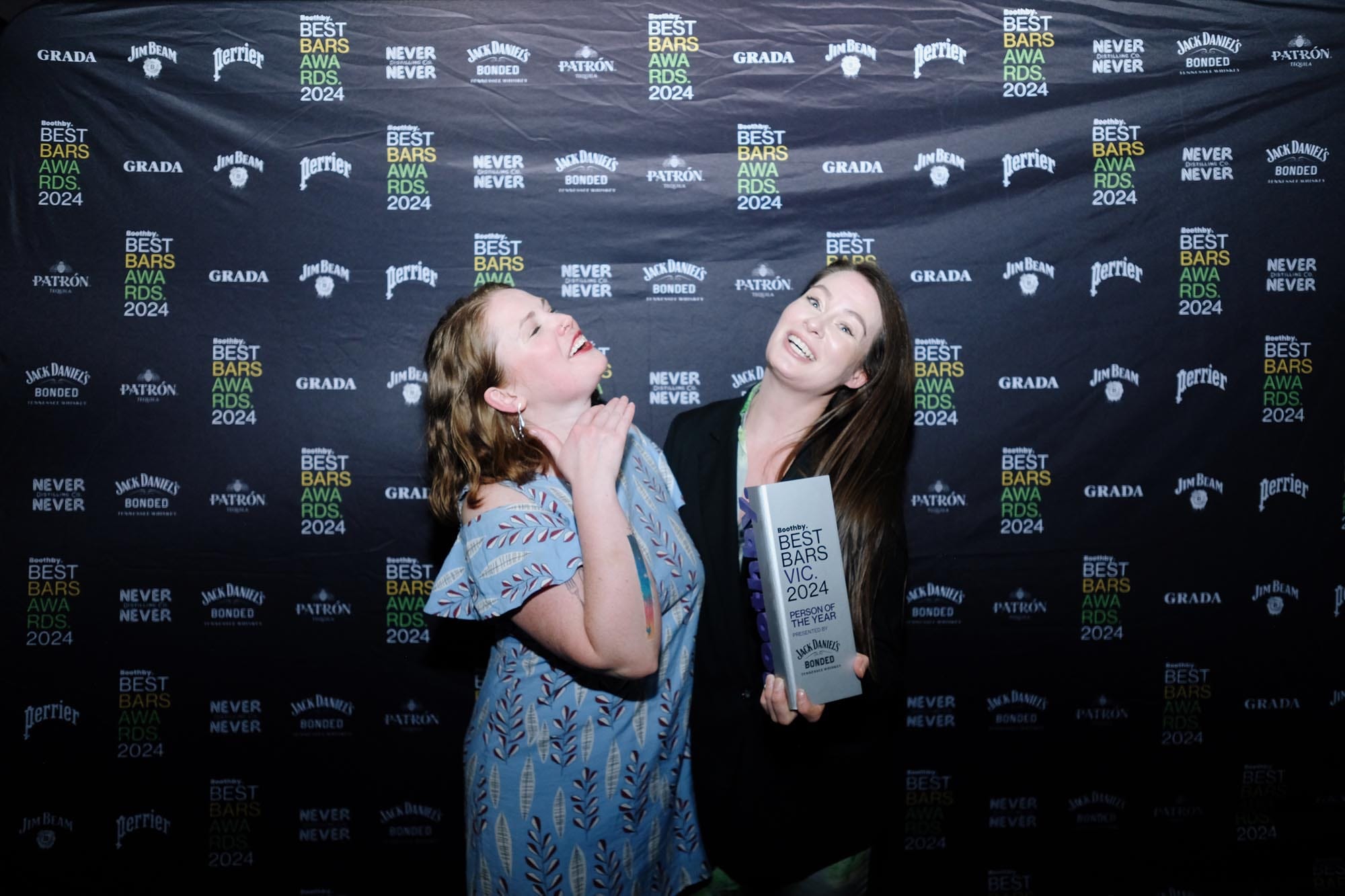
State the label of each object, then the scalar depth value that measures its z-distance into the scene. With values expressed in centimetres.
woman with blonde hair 135
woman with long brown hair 163
